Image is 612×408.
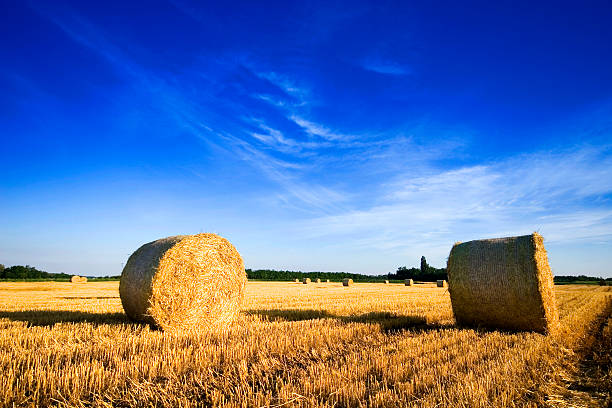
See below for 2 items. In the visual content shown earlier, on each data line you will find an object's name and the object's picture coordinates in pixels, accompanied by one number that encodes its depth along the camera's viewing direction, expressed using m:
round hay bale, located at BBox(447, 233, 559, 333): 7.53
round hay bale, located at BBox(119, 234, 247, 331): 7.34
